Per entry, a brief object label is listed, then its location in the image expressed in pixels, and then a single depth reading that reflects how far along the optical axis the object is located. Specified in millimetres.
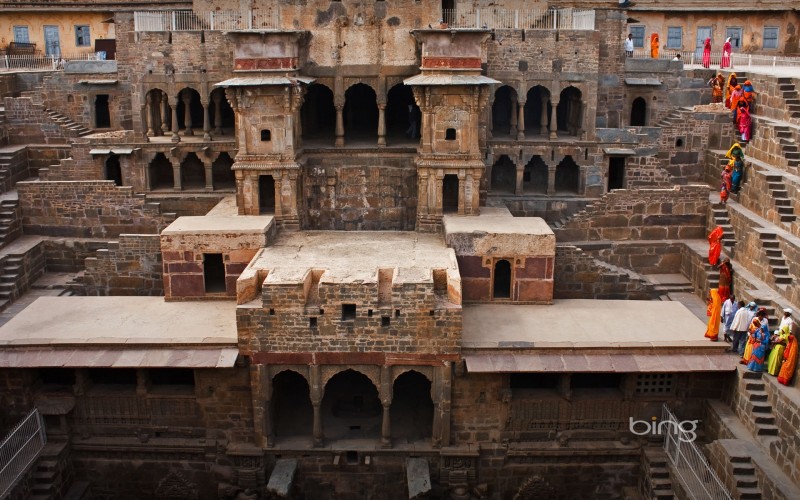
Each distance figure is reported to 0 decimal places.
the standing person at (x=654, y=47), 32906
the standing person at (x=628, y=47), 32469
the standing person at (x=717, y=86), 28984
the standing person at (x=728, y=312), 19969
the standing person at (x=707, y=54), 32122
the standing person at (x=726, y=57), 31625
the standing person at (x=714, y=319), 20094
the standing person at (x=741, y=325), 19484
